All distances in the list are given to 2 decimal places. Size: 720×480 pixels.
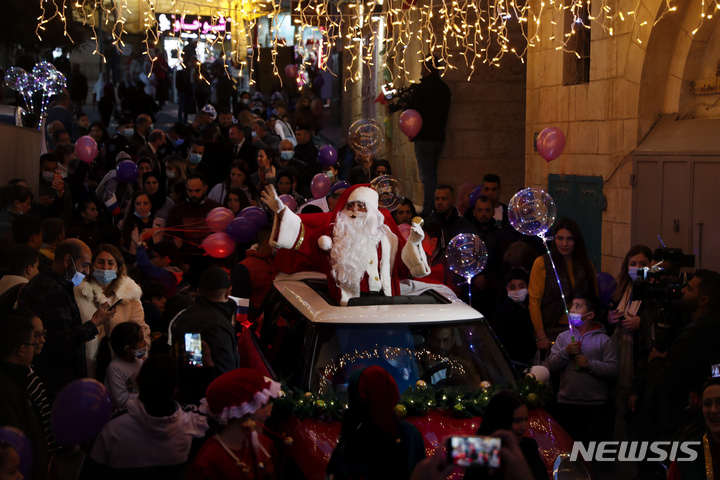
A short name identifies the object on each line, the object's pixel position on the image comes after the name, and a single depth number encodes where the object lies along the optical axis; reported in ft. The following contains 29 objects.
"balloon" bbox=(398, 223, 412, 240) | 26.34
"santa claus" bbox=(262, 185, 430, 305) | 21.59
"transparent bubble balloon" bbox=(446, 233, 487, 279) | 24.64
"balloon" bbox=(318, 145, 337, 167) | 40.75
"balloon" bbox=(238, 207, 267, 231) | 28.25
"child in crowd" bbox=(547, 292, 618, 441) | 20.62
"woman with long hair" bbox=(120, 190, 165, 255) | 31.11
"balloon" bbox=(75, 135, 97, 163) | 38.04
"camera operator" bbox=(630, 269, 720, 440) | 17.78
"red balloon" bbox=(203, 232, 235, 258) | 28.02
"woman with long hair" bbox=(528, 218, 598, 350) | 23.24
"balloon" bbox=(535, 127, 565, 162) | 32.81
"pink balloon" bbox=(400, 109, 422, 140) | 41.52
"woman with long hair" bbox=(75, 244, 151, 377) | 21.12
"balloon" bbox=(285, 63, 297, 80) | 87.42
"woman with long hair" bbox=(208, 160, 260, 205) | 34.42
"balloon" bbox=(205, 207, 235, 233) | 28.81
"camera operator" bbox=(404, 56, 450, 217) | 44.37
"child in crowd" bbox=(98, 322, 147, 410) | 18.39
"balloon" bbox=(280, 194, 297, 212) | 32.20
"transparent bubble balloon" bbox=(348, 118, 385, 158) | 33.45
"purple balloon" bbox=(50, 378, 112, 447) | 13.56
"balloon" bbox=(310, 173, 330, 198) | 36.04
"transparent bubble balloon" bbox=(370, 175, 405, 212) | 27.07
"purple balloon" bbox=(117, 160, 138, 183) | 35.96
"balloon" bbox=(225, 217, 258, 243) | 27.86
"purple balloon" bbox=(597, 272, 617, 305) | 24.81
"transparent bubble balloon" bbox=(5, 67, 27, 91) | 49.69
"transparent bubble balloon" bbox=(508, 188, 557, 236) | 24.00
